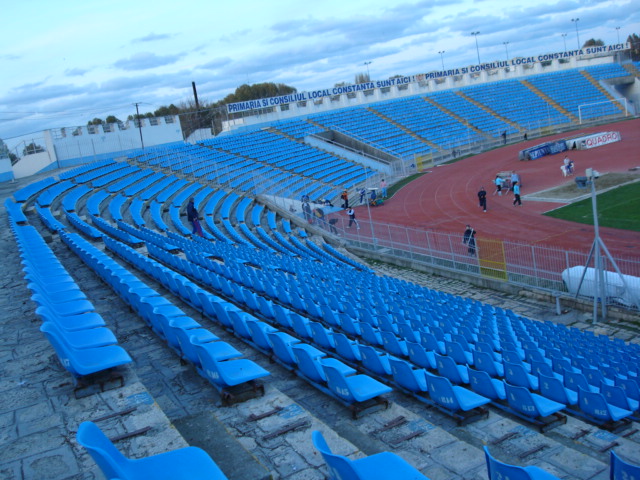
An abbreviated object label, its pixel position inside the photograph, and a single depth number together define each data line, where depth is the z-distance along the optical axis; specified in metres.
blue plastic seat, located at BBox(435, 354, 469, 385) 7.59
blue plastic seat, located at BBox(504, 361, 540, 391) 7.71
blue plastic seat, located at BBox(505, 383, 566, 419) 6.51
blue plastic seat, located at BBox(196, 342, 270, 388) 5.99
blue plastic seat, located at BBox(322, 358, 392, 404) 5.91
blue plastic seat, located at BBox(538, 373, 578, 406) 7.36
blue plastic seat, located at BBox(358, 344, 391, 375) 7.46
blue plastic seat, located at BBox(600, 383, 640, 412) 7.43
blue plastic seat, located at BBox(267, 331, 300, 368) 7.26
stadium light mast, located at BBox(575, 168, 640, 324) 13.46
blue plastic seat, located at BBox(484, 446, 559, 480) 3.60
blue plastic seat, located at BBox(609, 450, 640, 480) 3.94
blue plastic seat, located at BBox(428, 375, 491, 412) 6.18
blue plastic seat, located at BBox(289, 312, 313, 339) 8.92
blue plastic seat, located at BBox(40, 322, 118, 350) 6.39
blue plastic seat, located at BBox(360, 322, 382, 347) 9.41
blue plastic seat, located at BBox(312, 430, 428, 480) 3.59
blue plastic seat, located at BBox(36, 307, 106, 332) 6.87
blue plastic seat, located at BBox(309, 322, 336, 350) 8.44
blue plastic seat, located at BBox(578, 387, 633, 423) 6.92
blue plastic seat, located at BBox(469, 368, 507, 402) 7.07
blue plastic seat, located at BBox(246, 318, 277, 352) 7.94
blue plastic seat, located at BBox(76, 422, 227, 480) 3.78
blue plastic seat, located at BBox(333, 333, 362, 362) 7.96
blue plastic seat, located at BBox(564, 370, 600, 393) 7.80
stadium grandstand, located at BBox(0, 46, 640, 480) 5.08
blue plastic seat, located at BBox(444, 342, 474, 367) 8.73
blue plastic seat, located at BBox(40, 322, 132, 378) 5.68
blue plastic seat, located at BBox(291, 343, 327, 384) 6.57
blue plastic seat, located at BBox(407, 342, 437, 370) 8.25
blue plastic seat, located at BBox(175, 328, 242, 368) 6.54
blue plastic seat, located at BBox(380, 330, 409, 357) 8.86
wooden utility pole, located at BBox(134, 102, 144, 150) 40.12
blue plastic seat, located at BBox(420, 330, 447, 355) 9.15
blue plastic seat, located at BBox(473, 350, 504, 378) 8.33
